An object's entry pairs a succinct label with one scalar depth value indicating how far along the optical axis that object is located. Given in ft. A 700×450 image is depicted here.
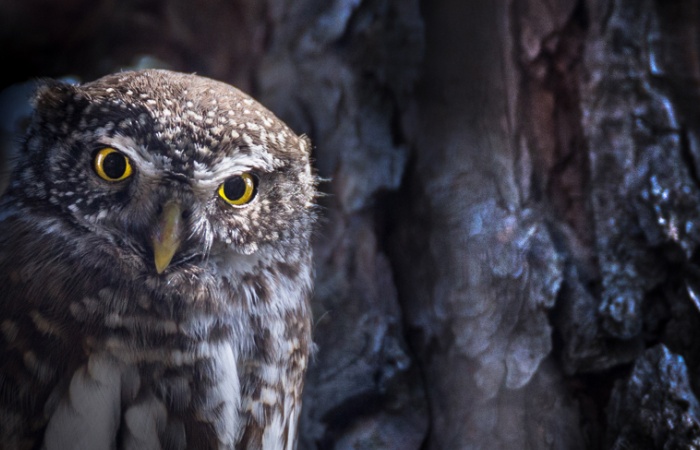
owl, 5.42
